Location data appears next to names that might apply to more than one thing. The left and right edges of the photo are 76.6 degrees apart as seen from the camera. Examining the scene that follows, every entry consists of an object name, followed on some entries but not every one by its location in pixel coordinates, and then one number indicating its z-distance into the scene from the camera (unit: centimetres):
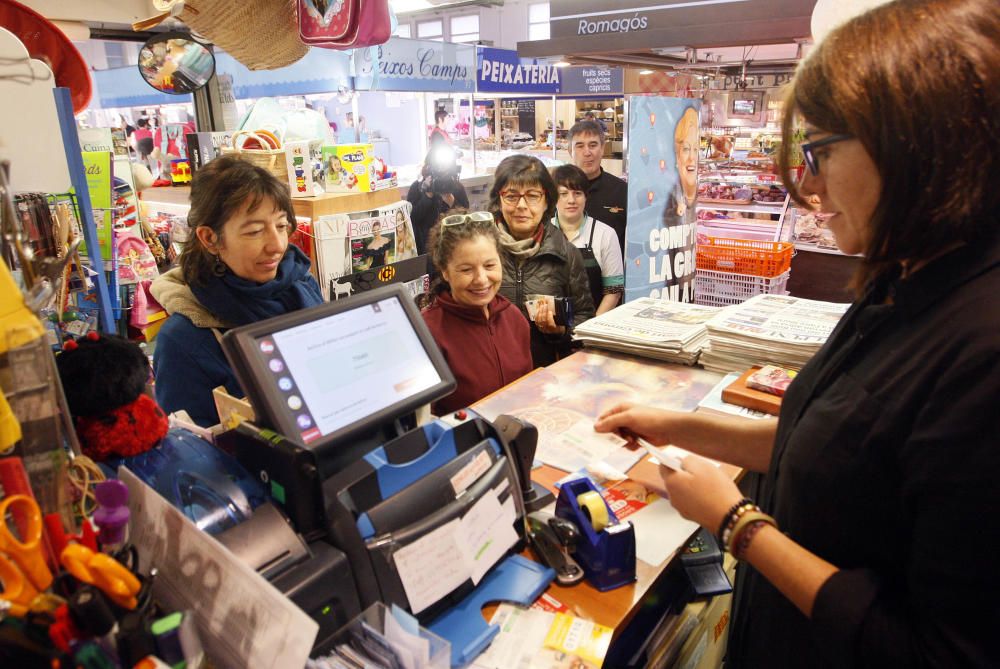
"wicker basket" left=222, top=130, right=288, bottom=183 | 335
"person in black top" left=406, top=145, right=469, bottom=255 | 527
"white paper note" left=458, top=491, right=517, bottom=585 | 115
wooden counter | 195
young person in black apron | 349
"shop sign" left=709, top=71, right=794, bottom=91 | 508
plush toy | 108
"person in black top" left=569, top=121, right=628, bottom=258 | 395
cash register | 100
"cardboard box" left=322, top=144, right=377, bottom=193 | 357
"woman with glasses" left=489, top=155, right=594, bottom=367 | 287
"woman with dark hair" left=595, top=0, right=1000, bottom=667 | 79
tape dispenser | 123
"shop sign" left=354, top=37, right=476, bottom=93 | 576
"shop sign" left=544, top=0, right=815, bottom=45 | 277
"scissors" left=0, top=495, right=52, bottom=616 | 65
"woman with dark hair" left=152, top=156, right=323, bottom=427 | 195
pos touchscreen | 107
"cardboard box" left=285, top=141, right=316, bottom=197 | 343
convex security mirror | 387
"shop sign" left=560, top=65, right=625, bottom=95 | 798
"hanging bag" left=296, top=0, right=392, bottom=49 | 224
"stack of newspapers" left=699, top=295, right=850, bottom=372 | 225
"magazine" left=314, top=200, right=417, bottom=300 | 334
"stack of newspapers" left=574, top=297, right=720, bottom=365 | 242
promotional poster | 328
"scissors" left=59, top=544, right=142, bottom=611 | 68
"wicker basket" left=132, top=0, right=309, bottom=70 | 214
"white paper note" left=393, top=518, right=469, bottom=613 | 106
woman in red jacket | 230
